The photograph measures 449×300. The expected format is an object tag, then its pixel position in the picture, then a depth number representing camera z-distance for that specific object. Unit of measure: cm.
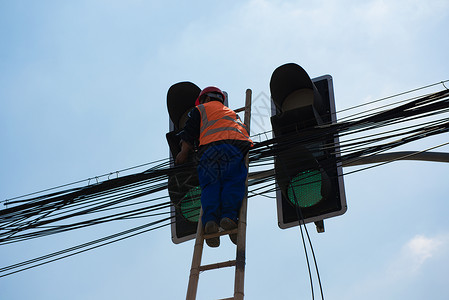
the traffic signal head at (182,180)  592
